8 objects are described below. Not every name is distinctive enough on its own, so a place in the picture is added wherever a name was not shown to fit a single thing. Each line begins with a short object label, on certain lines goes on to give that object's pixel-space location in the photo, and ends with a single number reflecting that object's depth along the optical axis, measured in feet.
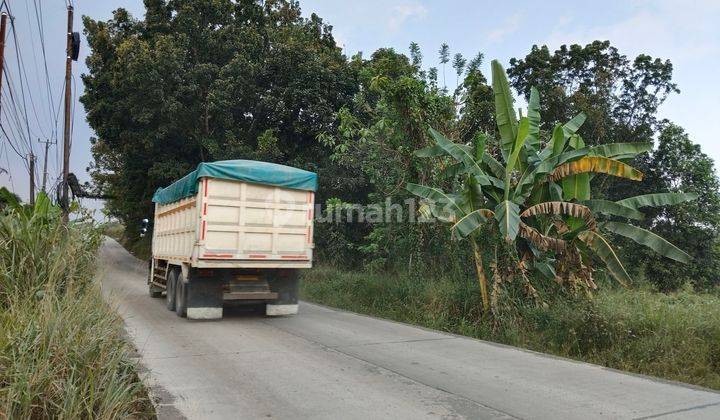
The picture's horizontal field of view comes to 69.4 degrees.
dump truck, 33.37
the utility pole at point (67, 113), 73.92
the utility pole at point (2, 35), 53.93
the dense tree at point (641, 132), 58.29
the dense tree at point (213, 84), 66.28
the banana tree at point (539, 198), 30.99
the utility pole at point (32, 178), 106.90
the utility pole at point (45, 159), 123.97
